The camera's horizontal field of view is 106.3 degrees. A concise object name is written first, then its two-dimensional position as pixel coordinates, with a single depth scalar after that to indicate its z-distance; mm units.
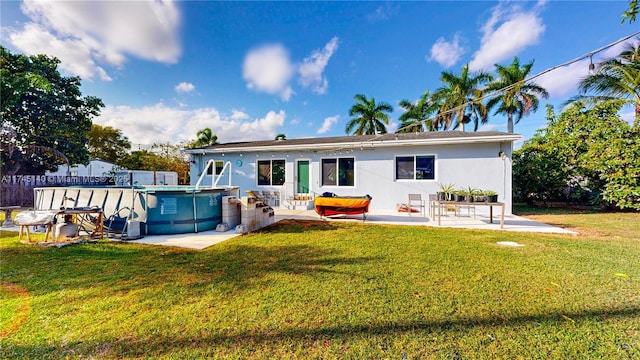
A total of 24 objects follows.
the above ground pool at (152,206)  6539
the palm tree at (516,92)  19266
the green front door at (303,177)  12188
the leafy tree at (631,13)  3026
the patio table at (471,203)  6876
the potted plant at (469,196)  7211
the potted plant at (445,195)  7542
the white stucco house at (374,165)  9844
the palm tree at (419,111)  24030
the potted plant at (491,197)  7020
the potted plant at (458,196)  7314
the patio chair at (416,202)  10305
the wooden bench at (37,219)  5453
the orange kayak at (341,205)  8242
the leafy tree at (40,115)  11922
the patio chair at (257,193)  12105
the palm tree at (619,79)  11312
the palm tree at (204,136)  24359
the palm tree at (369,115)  24359
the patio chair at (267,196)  12412
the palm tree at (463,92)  20688
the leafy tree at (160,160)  25500
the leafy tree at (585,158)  9859
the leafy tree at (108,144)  27203
